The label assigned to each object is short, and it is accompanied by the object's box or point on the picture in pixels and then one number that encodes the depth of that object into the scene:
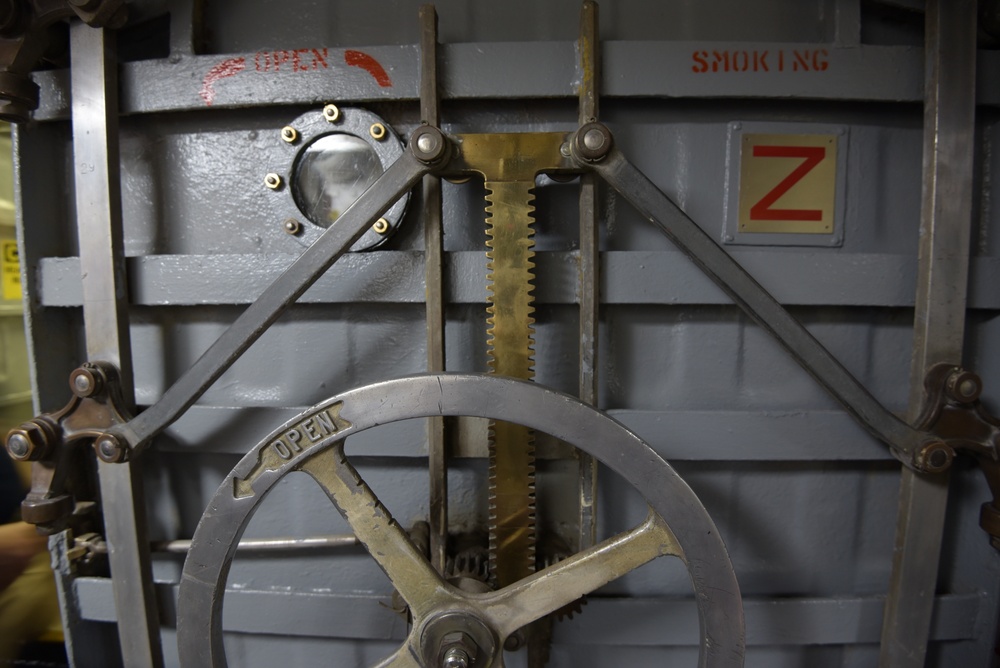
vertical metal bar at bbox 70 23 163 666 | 0.93
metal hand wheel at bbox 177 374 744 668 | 0.66
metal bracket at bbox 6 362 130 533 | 0.91
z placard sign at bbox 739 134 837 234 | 0.95
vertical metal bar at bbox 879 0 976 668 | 0.89
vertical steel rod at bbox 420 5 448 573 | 0.88
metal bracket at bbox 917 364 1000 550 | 0.89
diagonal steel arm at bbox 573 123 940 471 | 0.83
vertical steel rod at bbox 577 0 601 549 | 0.88
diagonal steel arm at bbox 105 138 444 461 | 0.84
